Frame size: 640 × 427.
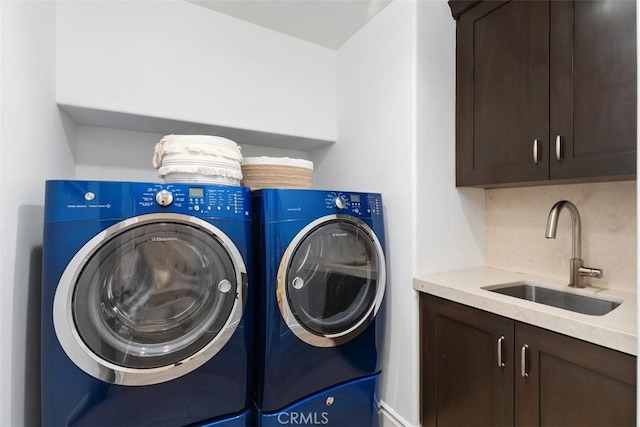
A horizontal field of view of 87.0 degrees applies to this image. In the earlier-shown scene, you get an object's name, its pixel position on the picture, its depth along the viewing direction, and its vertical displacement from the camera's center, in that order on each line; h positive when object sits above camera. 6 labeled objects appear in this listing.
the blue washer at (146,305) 1.10 -0.33
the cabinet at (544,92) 1.23 +0.52
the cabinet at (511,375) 1.00 -0.57
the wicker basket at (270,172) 1.77 +0.22
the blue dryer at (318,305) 1.40 -0.41
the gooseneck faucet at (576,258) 1.49 -0.21
